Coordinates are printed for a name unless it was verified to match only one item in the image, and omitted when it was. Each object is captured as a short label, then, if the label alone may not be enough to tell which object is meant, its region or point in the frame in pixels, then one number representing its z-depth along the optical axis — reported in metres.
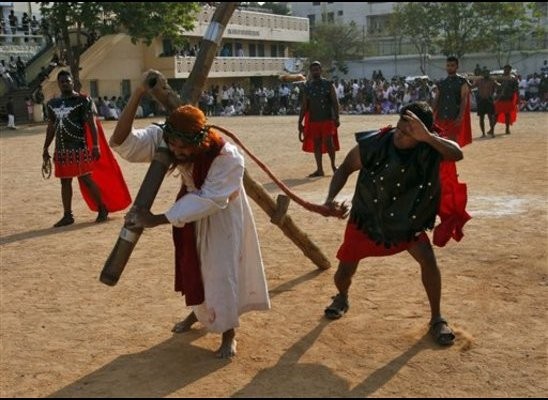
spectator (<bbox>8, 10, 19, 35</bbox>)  31.78
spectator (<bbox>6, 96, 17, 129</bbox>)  25.34
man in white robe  3.55
